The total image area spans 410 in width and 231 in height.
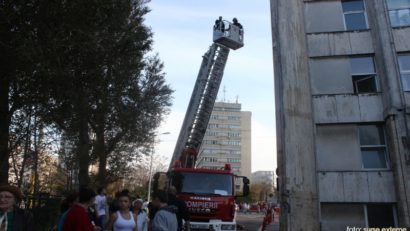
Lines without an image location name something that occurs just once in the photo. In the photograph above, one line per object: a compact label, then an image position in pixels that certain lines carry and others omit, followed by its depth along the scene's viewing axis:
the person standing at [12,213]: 4.17
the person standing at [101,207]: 10.21
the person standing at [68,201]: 5.95
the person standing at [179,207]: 7.77
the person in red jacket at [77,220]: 4.58
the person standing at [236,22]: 19.25
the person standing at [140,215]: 7.25
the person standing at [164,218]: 5.66
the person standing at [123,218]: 6.02
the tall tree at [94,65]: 8.28
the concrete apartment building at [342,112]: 12.01
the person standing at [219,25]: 18.28
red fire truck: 11.33
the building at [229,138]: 107.25
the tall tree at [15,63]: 7.58
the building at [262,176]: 124.43
